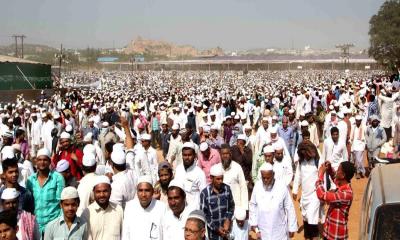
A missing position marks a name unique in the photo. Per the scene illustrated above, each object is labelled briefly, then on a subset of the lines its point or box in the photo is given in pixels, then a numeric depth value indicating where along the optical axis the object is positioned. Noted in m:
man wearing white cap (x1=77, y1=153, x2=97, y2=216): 5.01
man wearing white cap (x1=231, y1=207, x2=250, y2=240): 5.02
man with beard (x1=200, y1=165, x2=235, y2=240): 4.85
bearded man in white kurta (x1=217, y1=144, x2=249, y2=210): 5.89
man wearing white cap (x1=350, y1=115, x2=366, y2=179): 10.27
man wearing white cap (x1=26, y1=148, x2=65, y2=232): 4.79
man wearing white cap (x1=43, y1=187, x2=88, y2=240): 3.84
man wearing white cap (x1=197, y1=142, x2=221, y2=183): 6.59
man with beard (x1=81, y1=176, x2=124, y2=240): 4.06
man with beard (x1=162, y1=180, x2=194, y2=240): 4.12
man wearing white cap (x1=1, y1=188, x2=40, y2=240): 3.84
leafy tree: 37.72
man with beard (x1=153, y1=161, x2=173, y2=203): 4.94
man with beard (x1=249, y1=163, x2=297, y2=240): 4.89
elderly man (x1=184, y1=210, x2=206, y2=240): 3.24
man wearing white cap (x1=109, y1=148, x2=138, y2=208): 5.09
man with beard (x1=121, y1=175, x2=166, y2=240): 4.07
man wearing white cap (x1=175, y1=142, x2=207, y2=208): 5.47
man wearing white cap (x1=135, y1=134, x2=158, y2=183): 7.00
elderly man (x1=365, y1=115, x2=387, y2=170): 9.84
